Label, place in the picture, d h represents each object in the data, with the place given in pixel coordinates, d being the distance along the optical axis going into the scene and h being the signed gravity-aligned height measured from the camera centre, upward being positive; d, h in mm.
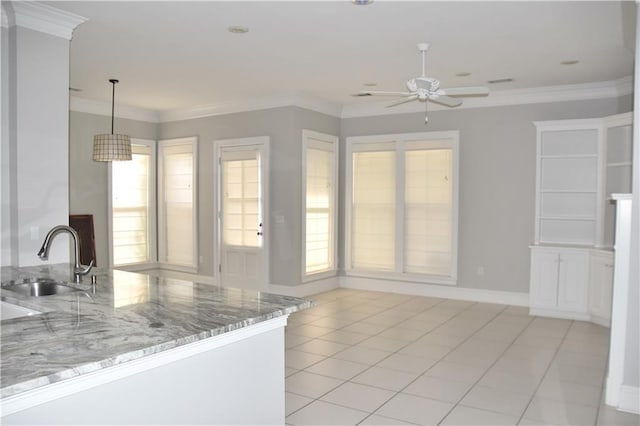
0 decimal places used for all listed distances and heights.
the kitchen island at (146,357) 1597 -564
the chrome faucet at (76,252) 2738 -312
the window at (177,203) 8008 -112
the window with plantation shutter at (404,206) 7023 -117
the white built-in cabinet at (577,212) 5688 -147
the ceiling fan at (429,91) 4379 +940
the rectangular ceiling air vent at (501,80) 5887 +1370
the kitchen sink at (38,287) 3035 -553
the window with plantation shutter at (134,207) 7841 -184
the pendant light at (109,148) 5746 +533
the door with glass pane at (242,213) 7207 -245
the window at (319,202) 7156 -72
